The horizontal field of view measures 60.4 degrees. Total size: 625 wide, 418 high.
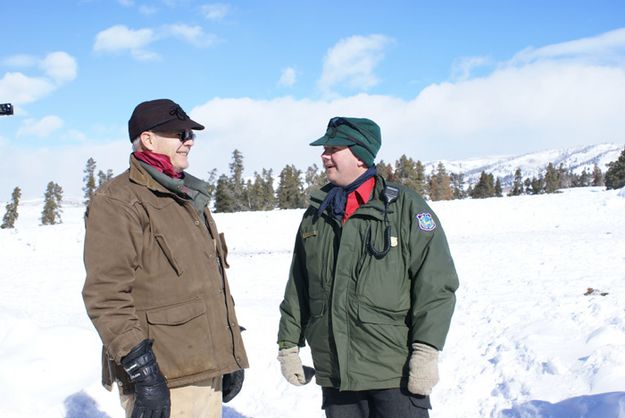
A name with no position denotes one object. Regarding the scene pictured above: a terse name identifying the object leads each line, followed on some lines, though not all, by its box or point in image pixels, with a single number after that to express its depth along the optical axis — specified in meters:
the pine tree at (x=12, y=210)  59.15
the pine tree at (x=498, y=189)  89.75
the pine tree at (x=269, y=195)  67.55
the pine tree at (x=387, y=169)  66.19
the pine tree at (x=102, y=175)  70.32
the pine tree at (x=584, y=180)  126.44
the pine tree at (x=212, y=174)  70.51
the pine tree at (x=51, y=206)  58.78
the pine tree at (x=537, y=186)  92.79
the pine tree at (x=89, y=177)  63.00
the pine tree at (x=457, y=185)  99.97
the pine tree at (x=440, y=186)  76.62
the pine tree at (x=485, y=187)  80.44
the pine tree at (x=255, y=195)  65.88
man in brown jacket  2.69
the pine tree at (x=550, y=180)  92.02
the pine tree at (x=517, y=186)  90.52
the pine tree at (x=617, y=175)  54.78
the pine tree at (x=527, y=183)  96.44
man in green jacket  3.00
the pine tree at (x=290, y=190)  65.69
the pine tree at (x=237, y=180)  62.28
